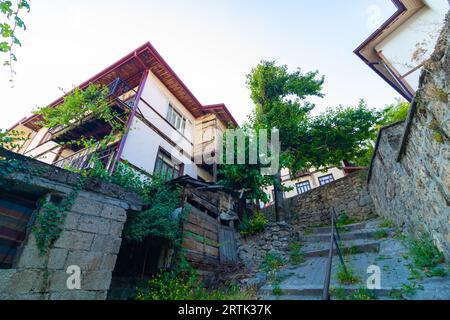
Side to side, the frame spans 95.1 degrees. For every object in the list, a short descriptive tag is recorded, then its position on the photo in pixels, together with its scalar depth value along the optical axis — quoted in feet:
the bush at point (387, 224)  21.50
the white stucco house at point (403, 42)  24.30
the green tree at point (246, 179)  29.84
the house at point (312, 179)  70.44
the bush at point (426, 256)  11.66
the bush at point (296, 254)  21.59
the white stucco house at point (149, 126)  26.68
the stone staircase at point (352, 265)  12.73
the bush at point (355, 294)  10.78
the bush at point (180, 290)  14.20
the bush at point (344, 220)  30.76
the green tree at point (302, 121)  35.35
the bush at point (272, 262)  21.30
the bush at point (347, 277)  13.41
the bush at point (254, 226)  27.22
